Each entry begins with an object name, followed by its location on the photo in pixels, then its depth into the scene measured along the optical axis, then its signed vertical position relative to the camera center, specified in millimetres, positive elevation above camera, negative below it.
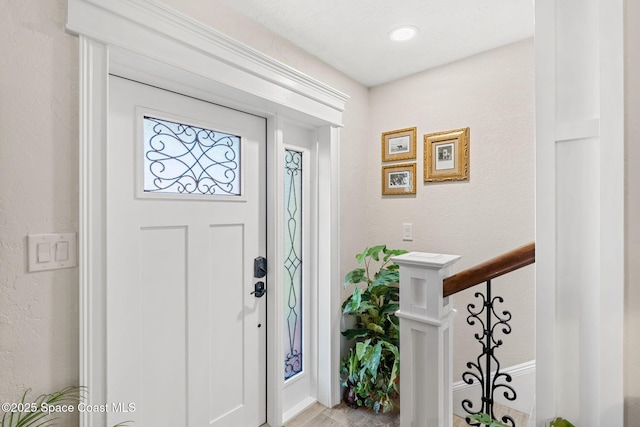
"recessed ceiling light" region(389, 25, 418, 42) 1742 +1040
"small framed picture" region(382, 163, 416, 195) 2330 +265
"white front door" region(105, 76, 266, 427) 1341 -224
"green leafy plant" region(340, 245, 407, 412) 1970 -850
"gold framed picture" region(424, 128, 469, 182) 2099 +402
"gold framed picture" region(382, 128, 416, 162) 2324 +531
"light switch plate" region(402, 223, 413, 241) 2343 -137
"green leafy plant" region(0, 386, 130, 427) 975 -640
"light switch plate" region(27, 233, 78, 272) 1011 -124
